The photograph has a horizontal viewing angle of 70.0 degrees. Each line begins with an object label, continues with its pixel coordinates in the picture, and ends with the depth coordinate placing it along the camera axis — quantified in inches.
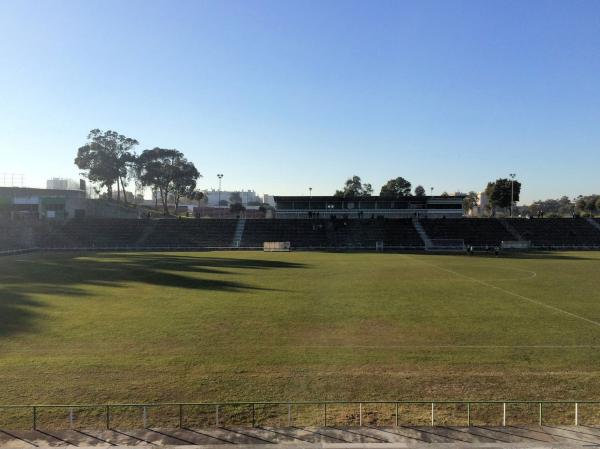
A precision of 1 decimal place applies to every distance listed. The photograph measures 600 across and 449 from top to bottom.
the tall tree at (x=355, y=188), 5944.9
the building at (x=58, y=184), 7534.5
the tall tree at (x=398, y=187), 5433.1
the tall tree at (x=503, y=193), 4660.4
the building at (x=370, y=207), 3720.5
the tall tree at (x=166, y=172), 4202.8
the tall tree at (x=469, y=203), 7257.9
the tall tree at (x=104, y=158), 3929.6
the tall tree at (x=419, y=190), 6259.8
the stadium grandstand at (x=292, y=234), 2810.0
